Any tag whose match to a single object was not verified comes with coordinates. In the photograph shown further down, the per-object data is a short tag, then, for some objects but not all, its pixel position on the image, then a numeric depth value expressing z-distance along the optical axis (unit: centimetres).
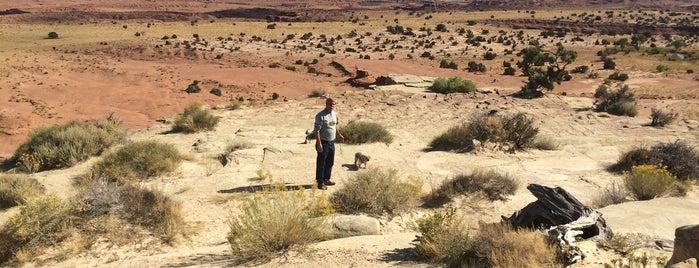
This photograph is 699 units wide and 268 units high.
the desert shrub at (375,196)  731
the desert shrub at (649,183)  752
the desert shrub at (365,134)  1180
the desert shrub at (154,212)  659
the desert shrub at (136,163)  896
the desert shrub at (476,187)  786
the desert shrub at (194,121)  1357
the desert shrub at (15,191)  758
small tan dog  961
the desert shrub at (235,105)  1723
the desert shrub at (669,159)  891
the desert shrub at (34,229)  598
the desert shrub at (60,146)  999
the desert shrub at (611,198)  732
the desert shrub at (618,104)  1472
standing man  790
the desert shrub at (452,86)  1850
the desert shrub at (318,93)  1873
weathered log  464
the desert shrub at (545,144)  1130
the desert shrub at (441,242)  468
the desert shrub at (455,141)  1127
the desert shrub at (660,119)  1327
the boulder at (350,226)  606
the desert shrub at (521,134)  1120
